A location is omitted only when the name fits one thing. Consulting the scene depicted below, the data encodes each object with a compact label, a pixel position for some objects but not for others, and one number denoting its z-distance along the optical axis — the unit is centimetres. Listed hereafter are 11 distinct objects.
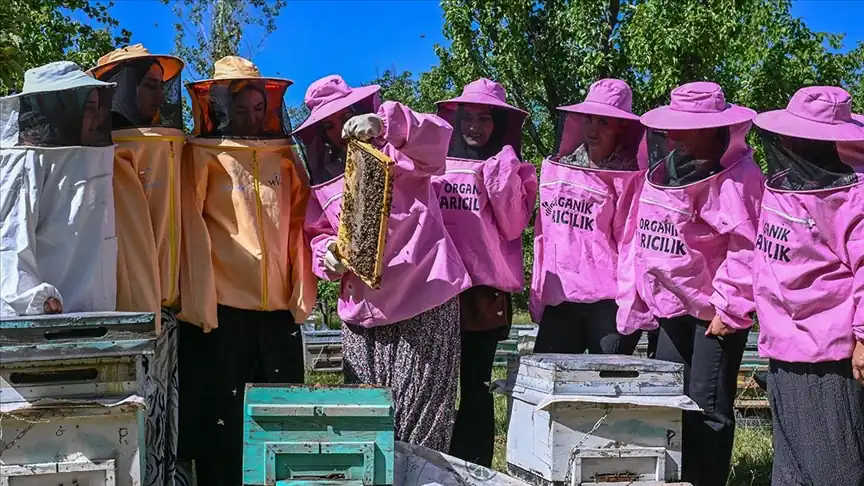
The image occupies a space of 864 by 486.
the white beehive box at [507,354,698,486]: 299
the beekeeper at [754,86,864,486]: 279
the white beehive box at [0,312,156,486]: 251
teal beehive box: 267
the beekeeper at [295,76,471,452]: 316
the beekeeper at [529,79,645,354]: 369
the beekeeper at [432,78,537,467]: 366
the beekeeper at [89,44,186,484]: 309
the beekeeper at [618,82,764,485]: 331
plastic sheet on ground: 306
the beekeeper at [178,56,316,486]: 328
